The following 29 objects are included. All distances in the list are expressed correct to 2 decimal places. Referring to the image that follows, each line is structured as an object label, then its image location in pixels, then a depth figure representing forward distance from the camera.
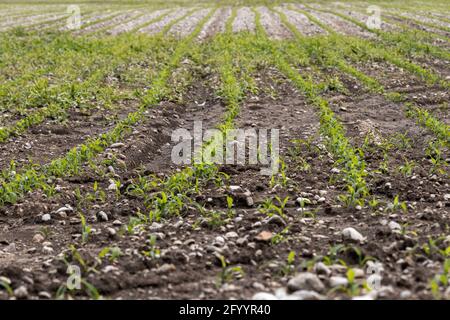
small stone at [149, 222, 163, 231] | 12.26
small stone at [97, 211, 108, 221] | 13.25
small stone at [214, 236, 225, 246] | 11.41
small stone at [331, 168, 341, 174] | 15.75
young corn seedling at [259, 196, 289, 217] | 12.74
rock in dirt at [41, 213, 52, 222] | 13.32
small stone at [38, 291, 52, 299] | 9.53
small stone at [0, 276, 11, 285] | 9.82
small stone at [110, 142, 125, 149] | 18.34
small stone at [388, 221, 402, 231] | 11.47
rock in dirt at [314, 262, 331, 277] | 9.84
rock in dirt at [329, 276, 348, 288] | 9.31
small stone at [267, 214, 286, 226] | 12.24
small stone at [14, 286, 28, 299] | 9.50
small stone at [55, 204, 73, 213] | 13.72
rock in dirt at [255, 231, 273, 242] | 11.38
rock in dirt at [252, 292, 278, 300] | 9.06
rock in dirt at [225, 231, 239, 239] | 11.81
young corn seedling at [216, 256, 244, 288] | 9.88
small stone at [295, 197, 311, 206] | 13.47
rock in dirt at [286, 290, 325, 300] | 9.00
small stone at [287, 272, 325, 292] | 9.31
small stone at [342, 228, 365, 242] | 11.16
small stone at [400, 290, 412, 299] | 8.88
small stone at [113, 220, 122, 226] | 12.88
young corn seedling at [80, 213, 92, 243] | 11.94
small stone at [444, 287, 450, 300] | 8.71
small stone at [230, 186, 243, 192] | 14.62
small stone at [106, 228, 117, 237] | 12.15
